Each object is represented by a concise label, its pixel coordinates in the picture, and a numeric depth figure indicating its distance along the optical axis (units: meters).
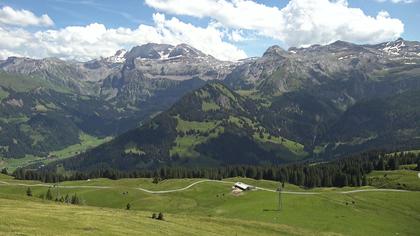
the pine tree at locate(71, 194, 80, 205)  169.00
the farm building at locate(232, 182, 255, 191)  191.00
